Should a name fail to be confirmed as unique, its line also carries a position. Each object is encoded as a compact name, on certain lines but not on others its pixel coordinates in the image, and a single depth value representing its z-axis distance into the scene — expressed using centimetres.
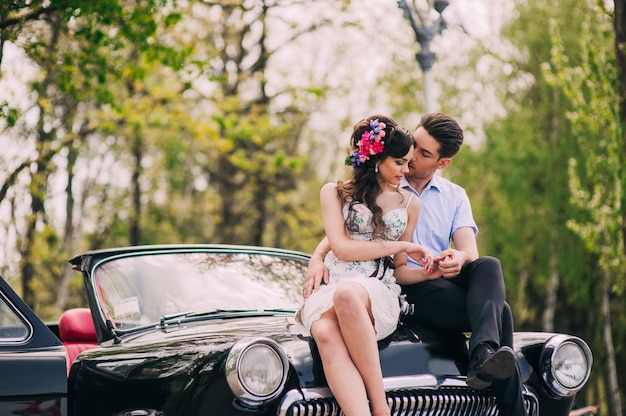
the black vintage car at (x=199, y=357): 333
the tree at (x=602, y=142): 1009
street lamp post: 1033
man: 367
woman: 353
